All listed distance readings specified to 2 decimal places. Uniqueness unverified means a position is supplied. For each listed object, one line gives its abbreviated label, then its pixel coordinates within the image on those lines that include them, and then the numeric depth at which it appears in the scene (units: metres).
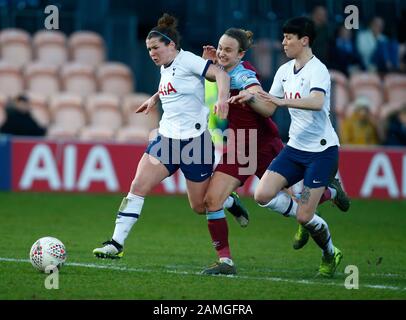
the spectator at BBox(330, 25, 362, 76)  18.86
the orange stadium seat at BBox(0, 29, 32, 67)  18.52
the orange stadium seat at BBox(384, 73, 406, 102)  19.97
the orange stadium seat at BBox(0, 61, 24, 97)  18.25
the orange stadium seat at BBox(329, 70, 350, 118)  19.08
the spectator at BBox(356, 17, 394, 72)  19.27
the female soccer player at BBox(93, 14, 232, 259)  9.73
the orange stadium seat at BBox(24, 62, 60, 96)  18.50
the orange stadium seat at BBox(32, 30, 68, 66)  18.81
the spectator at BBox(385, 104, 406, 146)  18.11
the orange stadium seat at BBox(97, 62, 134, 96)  18.91
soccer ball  9.08
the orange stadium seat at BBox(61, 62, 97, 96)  18.69
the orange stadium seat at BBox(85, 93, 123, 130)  18.42
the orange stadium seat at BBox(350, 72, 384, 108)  19.88
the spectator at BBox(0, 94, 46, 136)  16.97
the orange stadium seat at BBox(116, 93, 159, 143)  17.83
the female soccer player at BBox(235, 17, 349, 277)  9.30
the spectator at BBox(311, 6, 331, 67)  18.02
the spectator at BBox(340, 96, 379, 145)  17.97
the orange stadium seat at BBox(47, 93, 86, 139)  18.17
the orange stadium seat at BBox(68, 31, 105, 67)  18.91
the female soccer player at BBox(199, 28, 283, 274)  9.50
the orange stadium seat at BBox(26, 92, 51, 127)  18.08
